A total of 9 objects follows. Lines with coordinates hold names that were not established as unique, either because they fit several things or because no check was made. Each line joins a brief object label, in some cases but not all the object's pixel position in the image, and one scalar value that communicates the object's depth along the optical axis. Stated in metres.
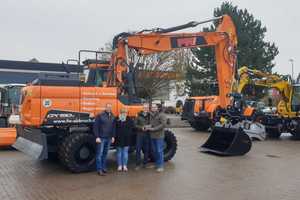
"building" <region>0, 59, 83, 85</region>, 32.56
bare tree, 27.88
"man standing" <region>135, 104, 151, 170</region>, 7.77
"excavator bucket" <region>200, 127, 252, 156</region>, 9.49
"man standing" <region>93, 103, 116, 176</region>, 7.26
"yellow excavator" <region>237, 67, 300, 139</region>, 14.14
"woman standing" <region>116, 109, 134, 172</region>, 7.41
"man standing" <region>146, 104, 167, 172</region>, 7.61
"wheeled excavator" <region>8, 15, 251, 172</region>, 7.34
